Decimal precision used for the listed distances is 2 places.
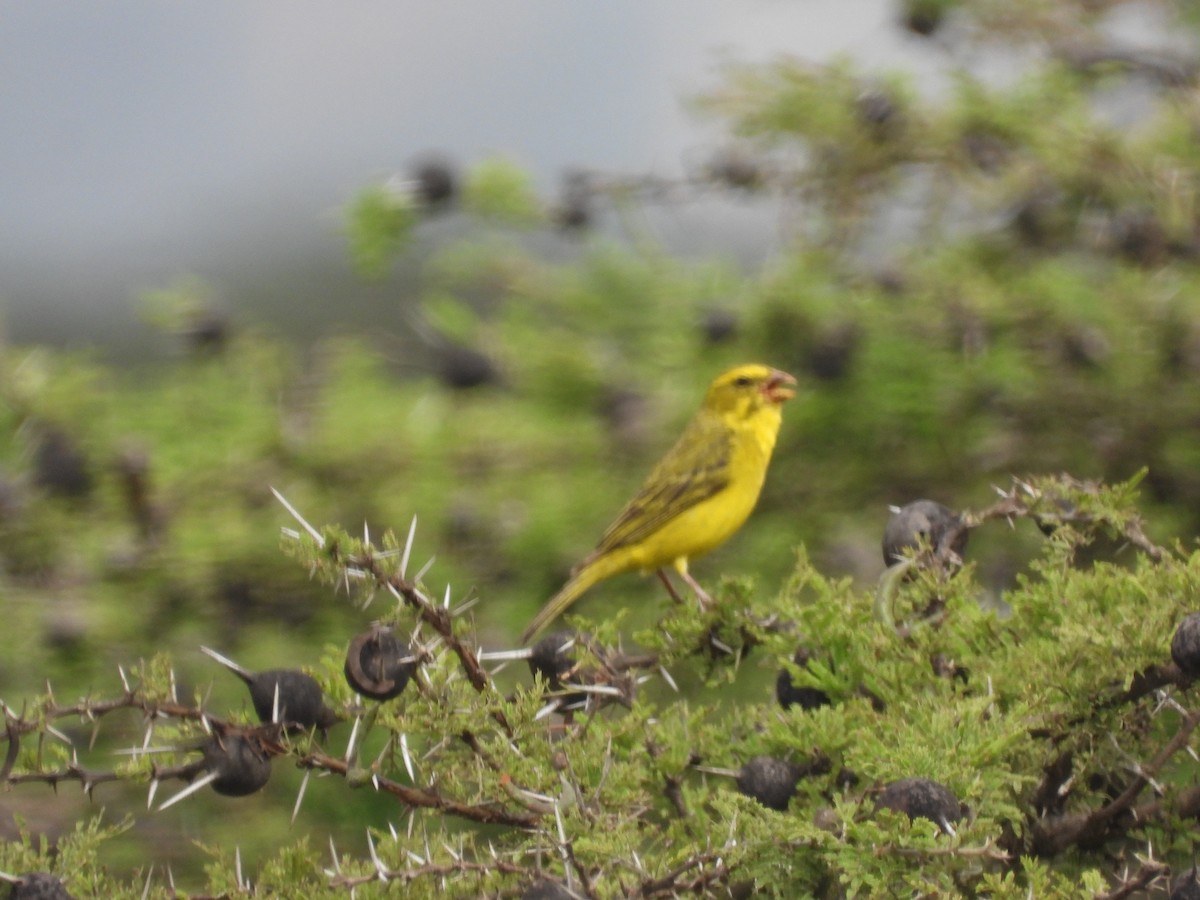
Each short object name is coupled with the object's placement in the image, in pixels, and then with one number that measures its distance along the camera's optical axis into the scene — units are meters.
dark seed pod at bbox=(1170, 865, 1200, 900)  9.64
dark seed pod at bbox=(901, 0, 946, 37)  15.26
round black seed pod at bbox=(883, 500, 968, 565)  9.85
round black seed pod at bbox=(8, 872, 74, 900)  9.69
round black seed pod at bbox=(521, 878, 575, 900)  9.64
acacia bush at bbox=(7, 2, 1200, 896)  9.69
